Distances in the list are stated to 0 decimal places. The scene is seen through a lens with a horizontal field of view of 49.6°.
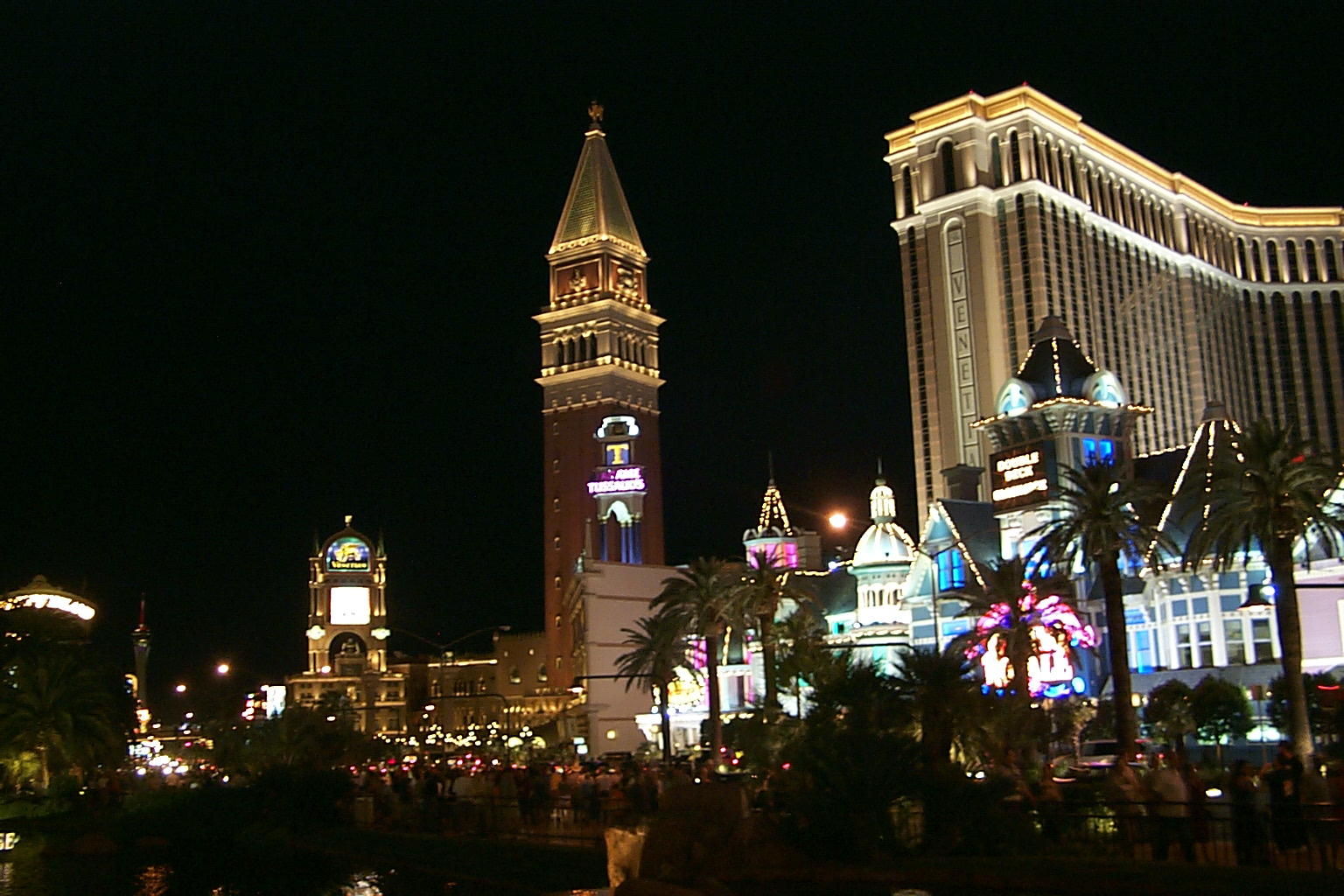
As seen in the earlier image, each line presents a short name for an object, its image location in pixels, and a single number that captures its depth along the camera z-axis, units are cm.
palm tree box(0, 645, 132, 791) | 5569
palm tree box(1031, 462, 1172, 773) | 4591
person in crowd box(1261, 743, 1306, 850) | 2102
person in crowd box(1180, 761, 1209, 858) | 2167
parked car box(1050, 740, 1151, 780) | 4191
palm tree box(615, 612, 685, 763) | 6750
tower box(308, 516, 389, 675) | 14762
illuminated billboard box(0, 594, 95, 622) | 10225
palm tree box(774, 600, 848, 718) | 6209
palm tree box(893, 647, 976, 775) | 3238
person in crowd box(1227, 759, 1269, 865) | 2127
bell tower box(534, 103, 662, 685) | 12538
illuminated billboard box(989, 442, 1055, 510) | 8344
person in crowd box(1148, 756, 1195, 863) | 2194
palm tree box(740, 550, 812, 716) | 5976
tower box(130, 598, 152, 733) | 14688
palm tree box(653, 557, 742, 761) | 6344
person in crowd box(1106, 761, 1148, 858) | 2250
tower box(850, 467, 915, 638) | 9506
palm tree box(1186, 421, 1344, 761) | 4144
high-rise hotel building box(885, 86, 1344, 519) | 13288
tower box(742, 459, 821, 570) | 12144
